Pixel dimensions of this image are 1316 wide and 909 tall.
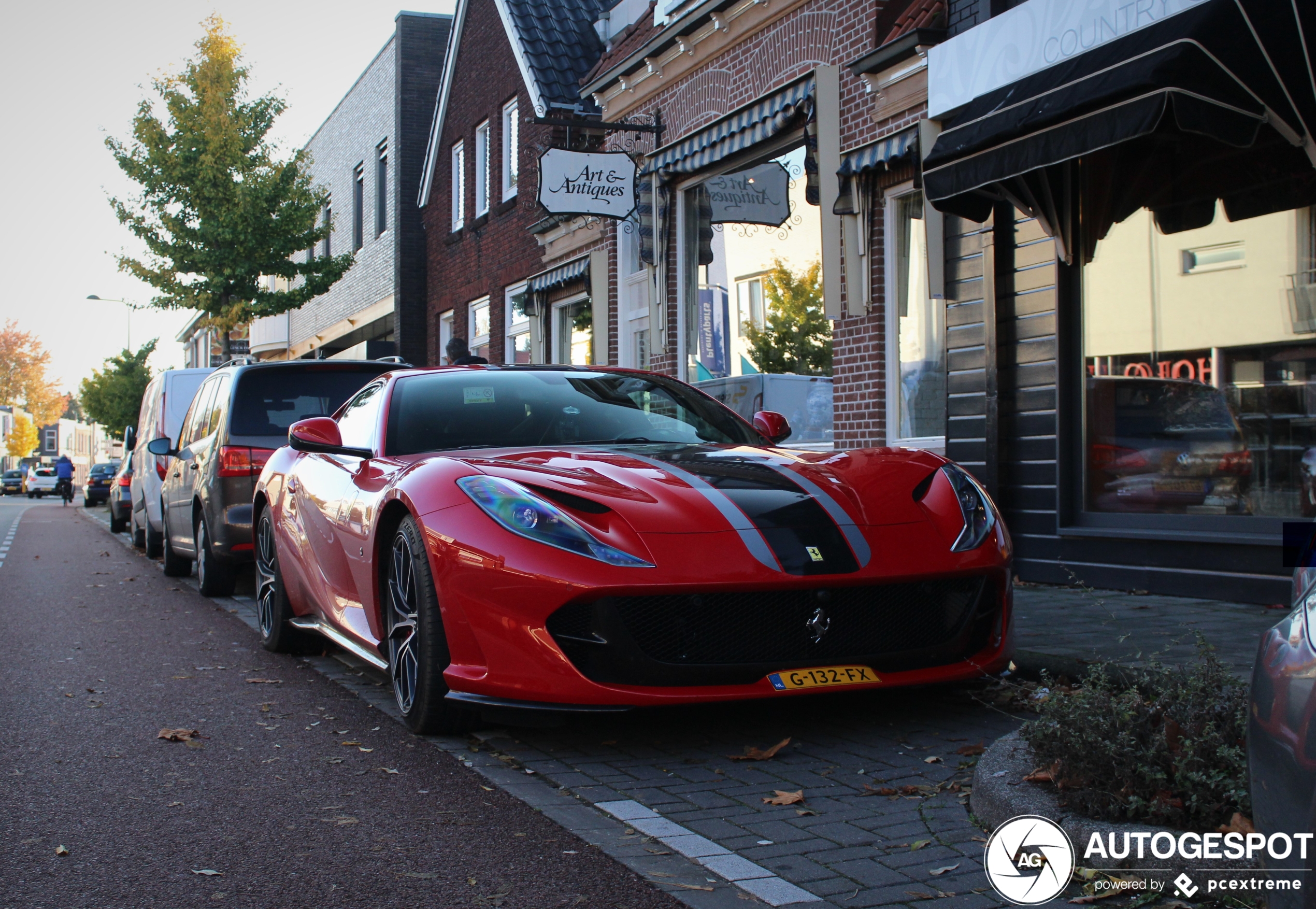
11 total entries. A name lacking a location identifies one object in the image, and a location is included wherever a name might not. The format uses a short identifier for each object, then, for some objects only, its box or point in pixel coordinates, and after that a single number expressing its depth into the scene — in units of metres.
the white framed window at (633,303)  15.44
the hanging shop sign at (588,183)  13.53
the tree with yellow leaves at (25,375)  106.88
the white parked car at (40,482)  63.75
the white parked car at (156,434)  13.07
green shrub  3.10
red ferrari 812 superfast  4.08
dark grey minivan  9.09
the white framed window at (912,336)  10.31
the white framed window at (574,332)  17.45
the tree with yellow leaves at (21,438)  112.44
